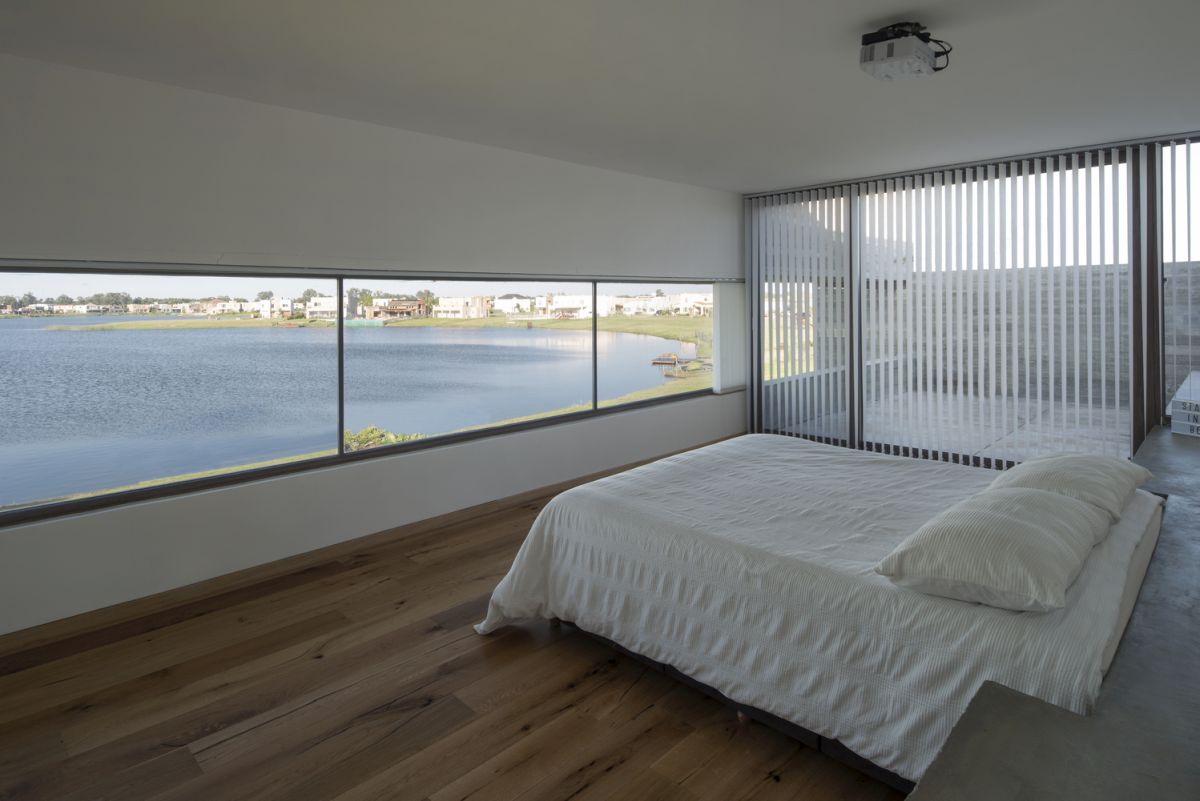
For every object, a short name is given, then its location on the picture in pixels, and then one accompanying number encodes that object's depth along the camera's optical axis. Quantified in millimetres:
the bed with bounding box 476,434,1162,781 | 1797
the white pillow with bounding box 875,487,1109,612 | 1790
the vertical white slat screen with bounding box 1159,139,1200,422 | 4414
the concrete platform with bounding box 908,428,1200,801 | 1078
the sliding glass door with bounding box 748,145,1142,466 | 4750
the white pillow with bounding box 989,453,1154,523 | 2301
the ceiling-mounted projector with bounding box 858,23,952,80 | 2631
